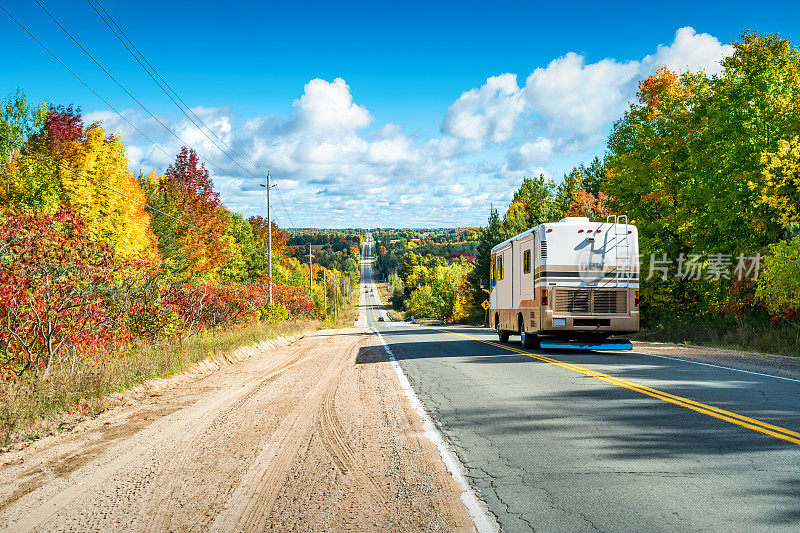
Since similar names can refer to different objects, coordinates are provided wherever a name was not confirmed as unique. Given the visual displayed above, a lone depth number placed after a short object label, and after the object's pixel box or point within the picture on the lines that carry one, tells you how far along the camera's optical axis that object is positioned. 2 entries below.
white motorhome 16.42
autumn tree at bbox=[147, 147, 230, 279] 48.72
